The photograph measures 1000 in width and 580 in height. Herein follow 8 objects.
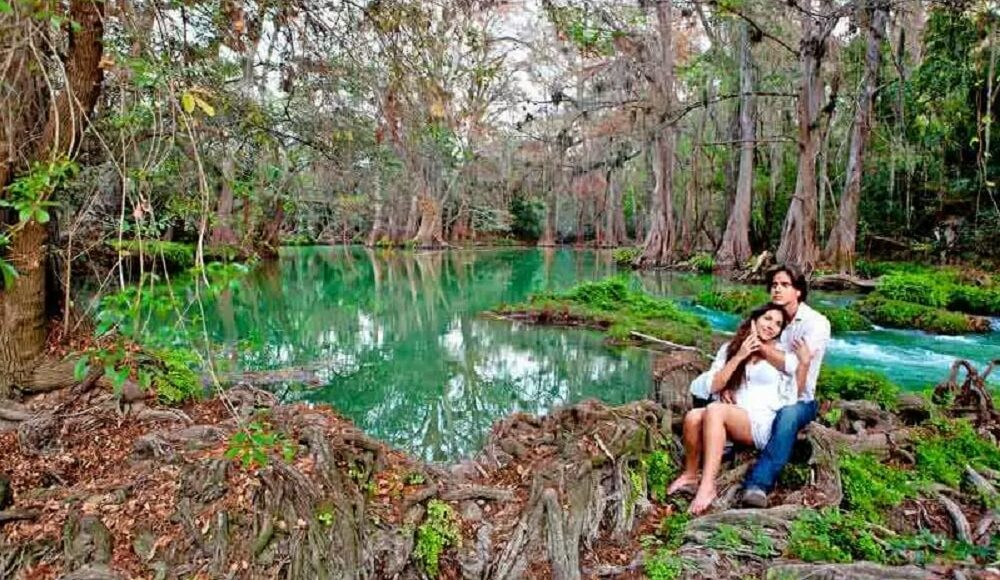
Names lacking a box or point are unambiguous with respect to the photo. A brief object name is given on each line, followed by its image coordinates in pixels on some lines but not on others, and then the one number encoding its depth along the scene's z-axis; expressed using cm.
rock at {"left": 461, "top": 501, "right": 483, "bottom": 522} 314
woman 319
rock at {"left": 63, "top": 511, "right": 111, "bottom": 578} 262
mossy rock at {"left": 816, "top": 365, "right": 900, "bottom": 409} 478
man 312
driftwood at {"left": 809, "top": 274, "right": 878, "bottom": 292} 1383
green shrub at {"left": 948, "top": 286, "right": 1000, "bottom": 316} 1082
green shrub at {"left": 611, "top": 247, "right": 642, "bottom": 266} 2323
